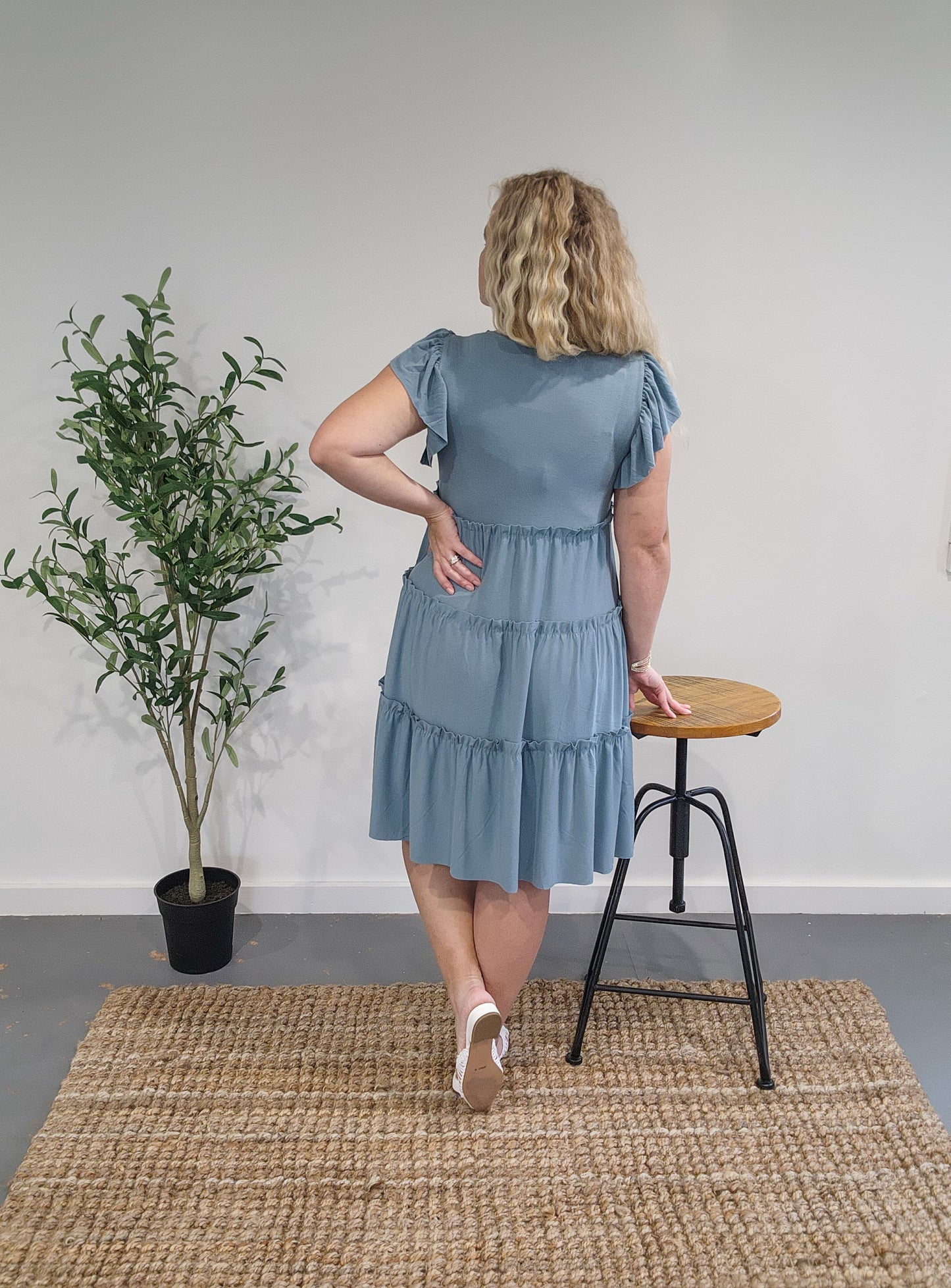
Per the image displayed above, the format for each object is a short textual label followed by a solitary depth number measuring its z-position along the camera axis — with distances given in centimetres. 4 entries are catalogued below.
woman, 157
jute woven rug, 154
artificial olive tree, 211
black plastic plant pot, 233
